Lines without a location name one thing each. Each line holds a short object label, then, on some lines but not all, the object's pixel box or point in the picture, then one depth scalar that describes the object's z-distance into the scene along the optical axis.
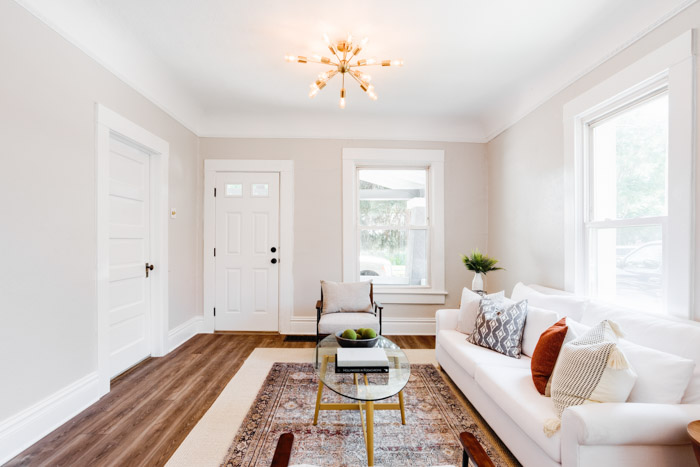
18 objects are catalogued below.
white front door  4.31
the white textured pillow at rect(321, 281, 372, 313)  3.66
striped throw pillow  1.43
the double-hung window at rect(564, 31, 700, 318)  1.85
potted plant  3.58
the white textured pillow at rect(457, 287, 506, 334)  2.84
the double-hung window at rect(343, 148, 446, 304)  4.36
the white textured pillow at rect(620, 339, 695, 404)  1.41
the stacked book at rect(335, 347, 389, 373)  2.02
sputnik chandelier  2.51
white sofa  1.32
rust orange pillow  1.81
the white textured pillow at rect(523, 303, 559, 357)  2.24
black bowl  2.35
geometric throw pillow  2.38
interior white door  2.82
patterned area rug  1.85
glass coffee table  1.79
